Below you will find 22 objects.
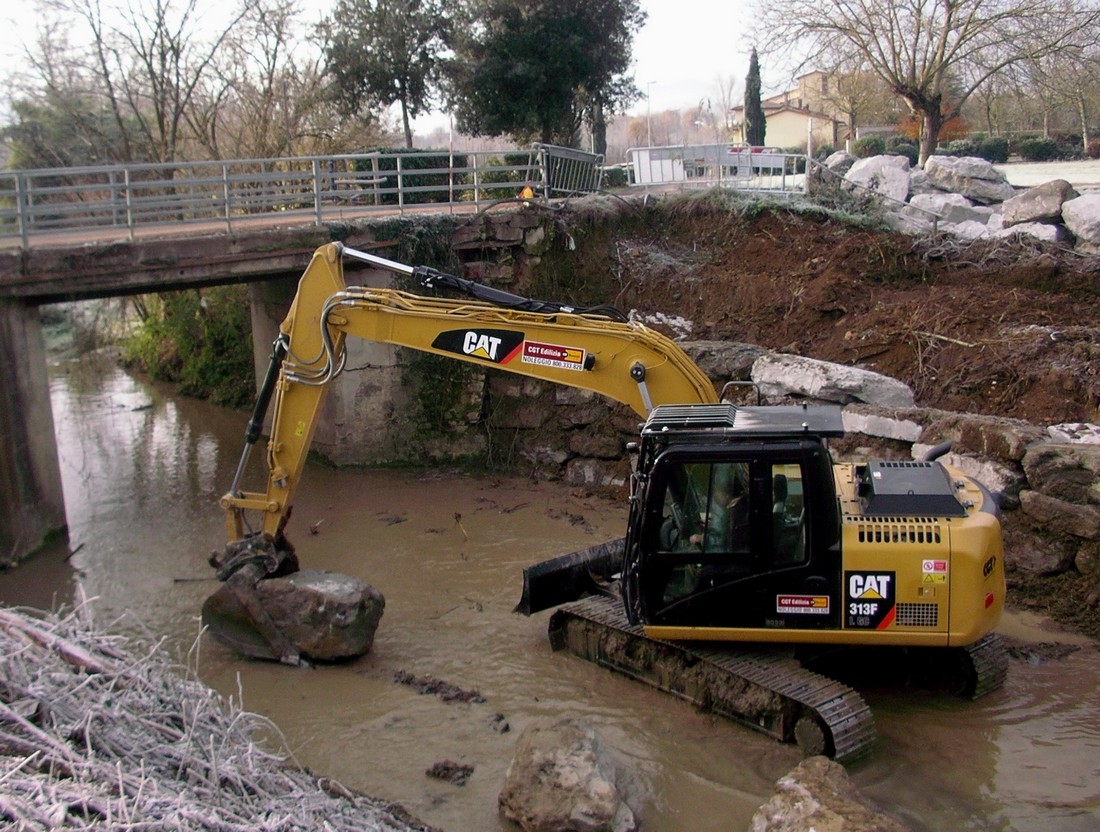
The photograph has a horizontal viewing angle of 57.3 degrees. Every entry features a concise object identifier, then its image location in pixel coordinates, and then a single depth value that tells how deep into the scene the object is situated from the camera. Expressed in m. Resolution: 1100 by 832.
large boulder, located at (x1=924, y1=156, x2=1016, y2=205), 18.59
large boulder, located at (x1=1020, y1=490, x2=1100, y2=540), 8.92
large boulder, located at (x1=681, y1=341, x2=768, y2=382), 12.75
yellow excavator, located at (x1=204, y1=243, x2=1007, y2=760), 6.93
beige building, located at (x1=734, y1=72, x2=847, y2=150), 43.09
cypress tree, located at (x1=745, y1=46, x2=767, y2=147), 37.94
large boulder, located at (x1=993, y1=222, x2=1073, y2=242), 14.32
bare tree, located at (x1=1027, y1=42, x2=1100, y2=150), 20.45
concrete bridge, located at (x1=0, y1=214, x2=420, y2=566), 12.03
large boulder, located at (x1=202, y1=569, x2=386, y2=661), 8.73
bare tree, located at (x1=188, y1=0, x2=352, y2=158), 23.83
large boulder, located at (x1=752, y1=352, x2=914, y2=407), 11.60
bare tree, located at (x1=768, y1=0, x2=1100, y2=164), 20.69
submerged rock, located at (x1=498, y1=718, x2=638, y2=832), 6.16
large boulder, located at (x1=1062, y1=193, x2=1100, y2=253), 14.10
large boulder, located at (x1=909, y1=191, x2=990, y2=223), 16.81
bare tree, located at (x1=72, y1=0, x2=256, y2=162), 22.69
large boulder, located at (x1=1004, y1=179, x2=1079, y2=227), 15.09
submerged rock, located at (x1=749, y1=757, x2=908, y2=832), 5.52
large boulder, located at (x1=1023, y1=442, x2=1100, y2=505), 8.94
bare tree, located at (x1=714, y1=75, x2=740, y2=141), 57.14
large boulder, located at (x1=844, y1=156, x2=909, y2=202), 17.58
